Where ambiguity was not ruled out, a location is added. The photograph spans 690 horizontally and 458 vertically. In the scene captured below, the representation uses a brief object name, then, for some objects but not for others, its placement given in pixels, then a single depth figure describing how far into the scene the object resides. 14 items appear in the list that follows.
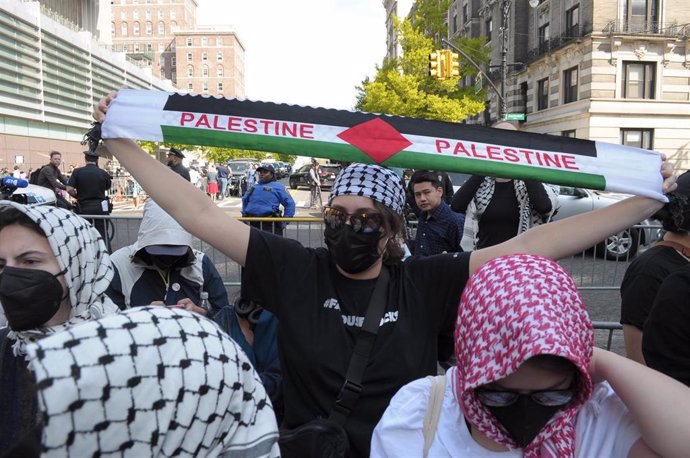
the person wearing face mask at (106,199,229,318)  3.30
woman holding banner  2.08
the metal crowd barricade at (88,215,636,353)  8.42
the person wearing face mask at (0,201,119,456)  1.96
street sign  16.98
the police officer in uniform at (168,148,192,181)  11.87
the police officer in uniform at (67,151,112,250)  10.27
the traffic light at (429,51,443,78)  18.92
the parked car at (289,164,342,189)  36.97
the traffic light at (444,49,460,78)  18.85
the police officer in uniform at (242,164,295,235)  9.85
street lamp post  18.61
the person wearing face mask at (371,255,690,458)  1.38
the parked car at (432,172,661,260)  8.86
